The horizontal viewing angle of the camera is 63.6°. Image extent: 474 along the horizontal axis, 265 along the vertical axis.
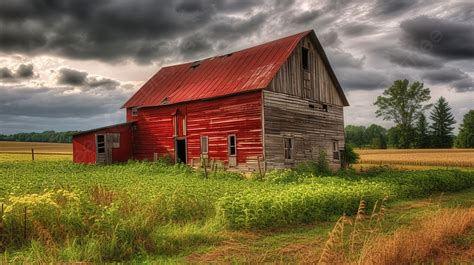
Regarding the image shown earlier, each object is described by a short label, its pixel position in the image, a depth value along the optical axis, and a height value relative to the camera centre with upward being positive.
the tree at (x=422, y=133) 56.99 +1.02
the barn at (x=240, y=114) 20.95 +1.87
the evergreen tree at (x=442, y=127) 62.41 +2.07
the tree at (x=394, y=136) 57.77 +0.69
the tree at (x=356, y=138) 95.75 +0.95
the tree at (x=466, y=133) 62.34 +0.89
